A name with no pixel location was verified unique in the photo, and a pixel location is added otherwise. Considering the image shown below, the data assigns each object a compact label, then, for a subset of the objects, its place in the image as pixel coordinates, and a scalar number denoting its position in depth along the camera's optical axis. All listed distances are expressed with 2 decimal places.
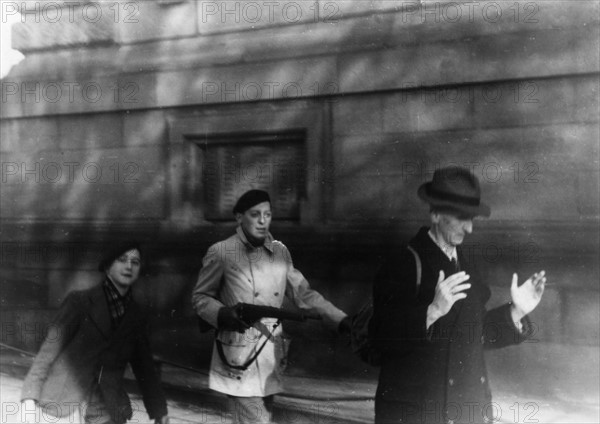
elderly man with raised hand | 4.20
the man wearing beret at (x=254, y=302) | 4.45
